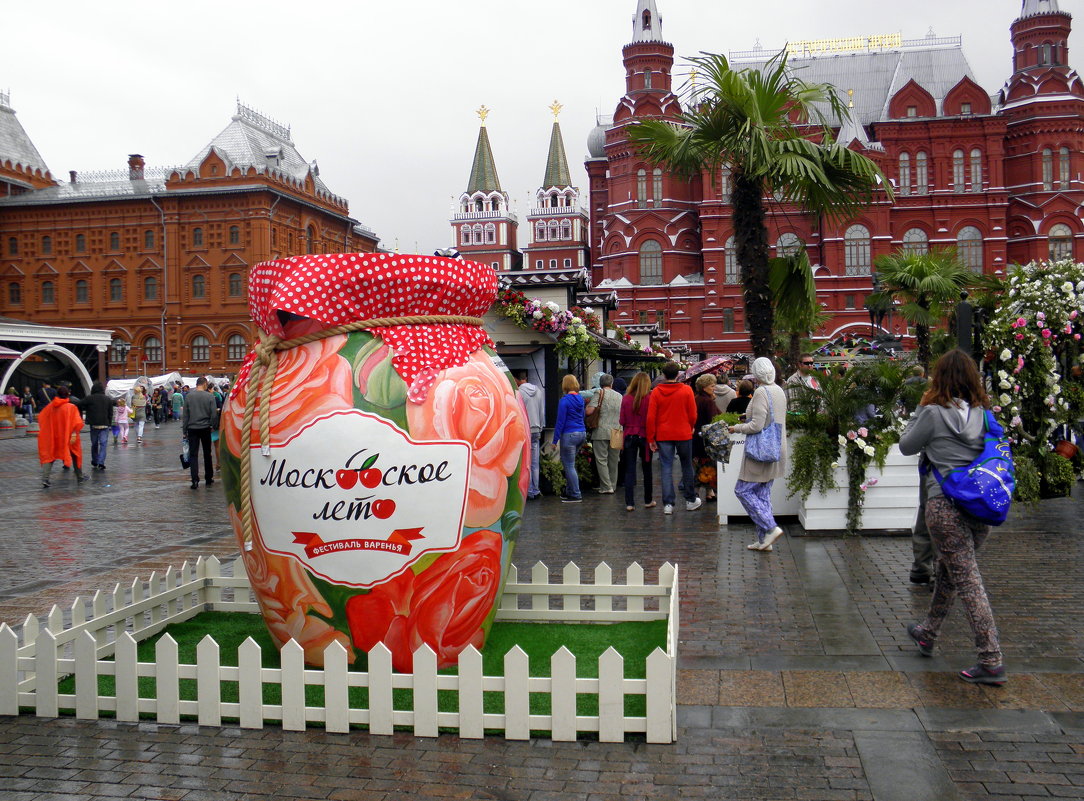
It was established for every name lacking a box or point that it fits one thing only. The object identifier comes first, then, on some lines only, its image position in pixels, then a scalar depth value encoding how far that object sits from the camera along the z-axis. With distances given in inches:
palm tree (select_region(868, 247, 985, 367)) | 849.5
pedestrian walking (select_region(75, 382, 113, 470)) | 690.8
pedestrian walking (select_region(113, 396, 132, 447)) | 1002.1
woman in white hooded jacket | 340.5
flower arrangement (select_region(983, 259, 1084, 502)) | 382.3
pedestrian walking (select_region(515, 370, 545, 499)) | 471.2
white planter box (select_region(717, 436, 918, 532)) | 366.3
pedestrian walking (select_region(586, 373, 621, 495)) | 506.6
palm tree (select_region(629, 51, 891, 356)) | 477.7
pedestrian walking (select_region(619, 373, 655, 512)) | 462.0
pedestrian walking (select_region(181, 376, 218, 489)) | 568.4
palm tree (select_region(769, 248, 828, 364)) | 538.0
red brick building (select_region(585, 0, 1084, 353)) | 2504.9
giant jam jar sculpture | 176.2
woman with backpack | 195.3
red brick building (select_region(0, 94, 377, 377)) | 2116.1
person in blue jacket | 483.5
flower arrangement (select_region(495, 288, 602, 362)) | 579.5
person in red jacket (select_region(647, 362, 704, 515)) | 434.6
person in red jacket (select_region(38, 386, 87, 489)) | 608.1
